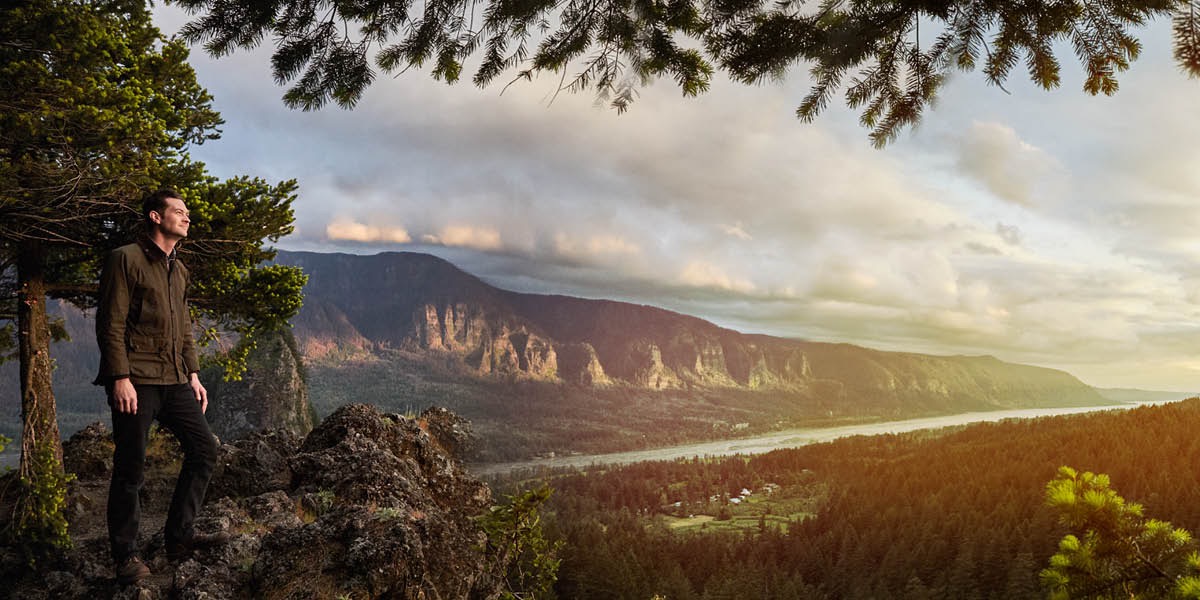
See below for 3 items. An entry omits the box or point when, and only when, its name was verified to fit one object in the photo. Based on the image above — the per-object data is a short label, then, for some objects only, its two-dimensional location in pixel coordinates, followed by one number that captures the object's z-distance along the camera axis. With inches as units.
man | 191.5
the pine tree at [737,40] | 176.9
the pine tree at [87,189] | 352.8
